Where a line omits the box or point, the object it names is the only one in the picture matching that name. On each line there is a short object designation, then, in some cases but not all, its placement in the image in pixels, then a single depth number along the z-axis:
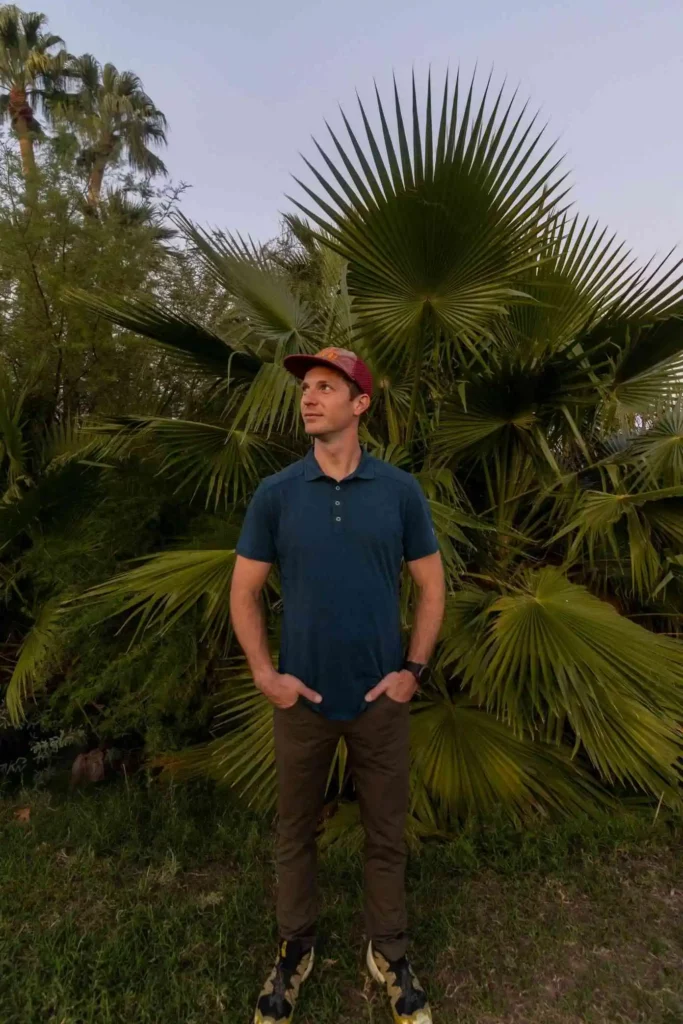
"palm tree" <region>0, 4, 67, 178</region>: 12.69
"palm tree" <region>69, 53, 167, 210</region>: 16.48
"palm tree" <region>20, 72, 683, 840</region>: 2.69
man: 1.91
